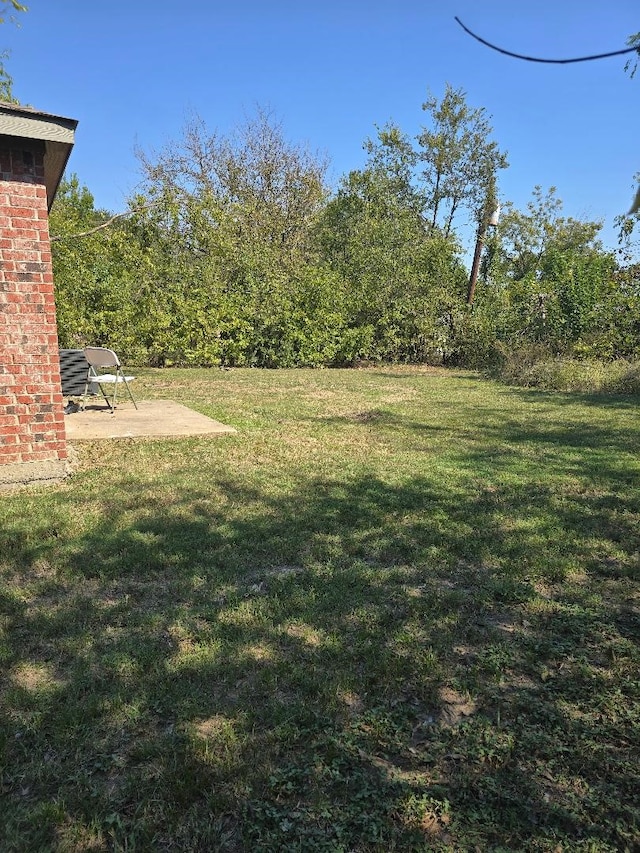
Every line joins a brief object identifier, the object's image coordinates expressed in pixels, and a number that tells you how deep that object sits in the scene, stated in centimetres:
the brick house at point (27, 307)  429
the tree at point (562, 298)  1461
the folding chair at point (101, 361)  779
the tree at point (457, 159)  3388
